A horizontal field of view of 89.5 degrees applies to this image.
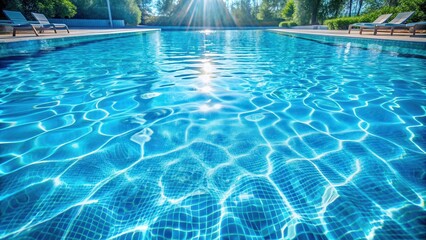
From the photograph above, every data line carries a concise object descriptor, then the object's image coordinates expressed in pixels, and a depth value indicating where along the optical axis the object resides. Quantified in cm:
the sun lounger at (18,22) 784
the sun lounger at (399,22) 869
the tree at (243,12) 3312
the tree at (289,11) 2959
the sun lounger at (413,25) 778
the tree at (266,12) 3456
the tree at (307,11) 2356
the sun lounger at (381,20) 985
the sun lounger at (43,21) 941
